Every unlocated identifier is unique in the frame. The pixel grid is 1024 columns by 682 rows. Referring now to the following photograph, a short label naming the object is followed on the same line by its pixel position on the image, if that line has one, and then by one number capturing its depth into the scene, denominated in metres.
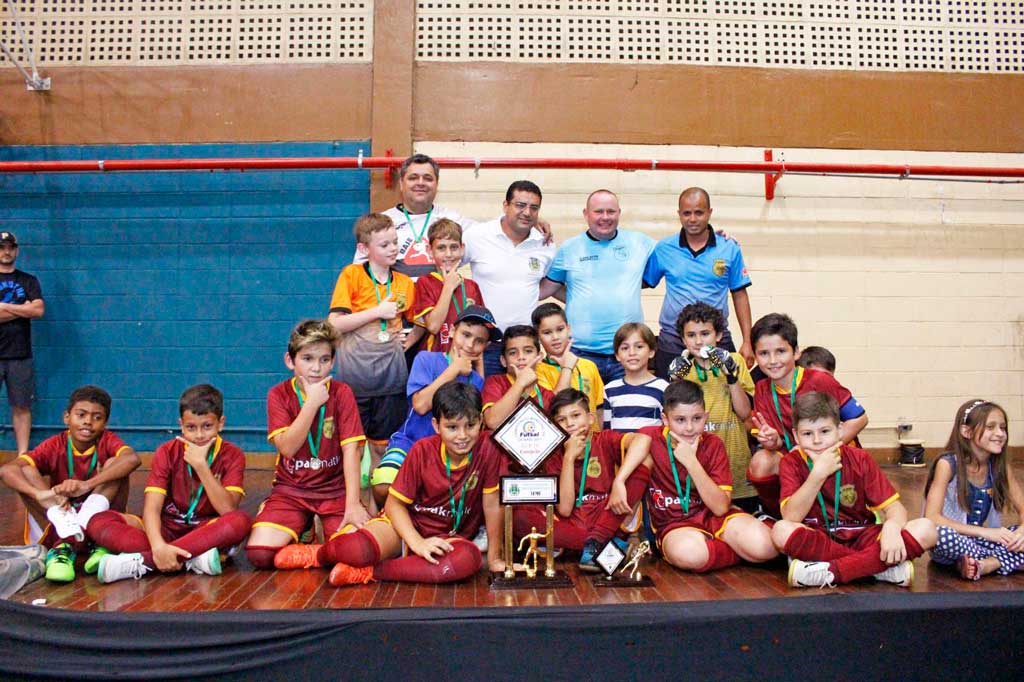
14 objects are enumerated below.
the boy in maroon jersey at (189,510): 3.05
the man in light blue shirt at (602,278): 4.11
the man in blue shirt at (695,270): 4.23
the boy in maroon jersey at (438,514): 2.87
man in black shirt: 5.67
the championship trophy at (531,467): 2.78
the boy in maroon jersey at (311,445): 3.23
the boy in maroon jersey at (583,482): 3.18
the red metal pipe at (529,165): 5.81
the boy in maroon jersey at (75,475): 3.20
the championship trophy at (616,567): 2.85
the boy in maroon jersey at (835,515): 2.77
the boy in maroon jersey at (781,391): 3.32
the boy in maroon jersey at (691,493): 3.04
